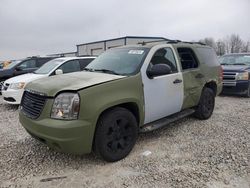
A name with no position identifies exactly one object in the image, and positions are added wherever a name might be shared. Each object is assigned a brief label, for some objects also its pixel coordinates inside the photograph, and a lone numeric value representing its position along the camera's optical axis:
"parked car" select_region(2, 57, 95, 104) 7.14
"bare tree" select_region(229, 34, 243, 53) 58.84
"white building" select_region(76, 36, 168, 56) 27.69
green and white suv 3.16
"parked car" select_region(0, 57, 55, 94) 9.68
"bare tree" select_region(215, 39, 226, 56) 52.01
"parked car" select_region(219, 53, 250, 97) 8.57
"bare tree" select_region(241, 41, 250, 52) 55.09
